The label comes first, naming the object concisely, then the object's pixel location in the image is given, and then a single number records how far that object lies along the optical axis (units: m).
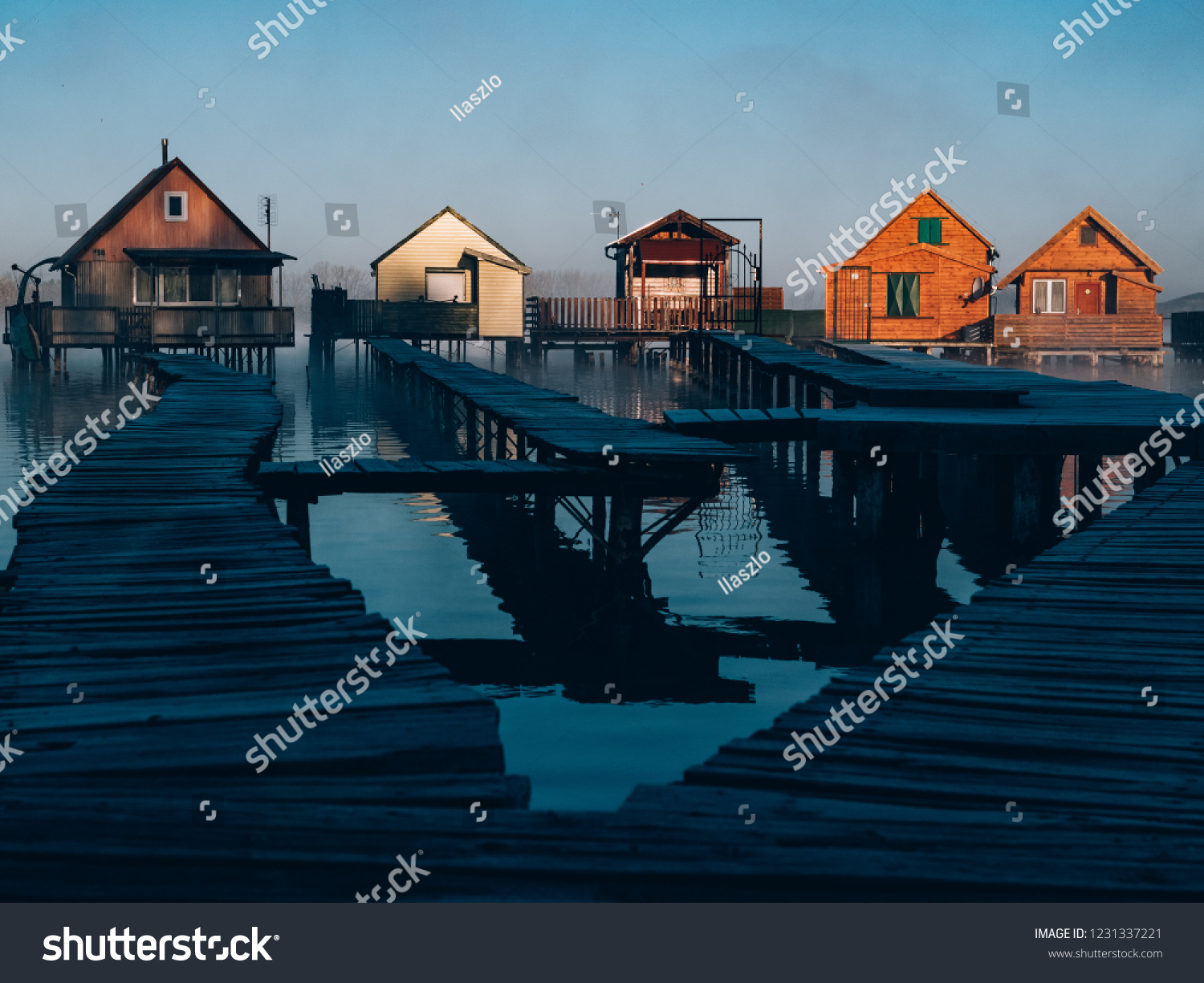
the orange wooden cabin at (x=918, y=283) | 51.69
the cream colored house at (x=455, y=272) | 54.81
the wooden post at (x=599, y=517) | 14.09
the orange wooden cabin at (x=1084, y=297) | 51.91
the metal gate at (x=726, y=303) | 44.53
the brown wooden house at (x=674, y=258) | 51.75
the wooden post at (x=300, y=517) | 12.87
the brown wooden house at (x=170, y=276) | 40.78
